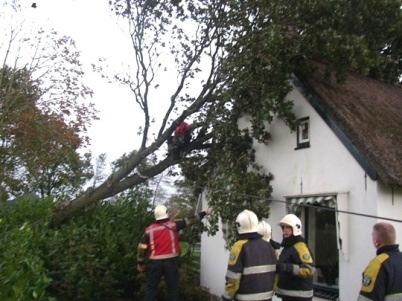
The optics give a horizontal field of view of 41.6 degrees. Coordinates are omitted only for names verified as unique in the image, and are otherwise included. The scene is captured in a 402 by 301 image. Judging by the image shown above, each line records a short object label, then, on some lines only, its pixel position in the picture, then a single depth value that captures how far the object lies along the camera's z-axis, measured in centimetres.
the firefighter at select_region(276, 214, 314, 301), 632
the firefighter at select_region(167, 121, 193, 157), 1284
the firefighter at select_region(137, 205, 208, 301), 974
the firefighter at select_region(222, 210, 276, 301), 602
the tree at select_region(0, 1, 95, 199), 1950
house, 943
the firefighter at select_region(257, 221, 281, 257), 687
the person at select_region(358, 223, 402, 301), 501
